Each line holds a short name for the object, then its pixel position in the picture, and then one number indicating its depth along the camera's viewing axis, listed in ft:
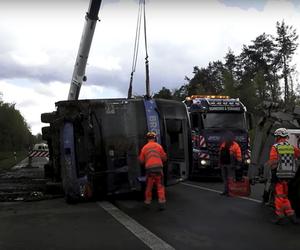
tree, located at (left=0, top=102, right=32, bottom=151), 186.78
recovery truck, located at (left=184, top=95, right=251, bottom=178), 37.57
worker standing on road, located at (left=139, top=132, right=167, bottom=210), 22.56
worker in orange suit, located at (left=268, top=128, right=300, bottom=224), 18.65
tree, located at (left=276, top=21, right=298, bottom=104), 139.18
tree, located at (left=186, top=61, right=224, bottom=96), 176.51
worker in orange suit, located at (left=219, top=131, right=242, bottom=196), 28.65
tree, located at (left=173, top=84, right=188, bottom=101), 183.40
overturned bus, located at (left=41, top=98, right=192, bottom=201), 24.37
